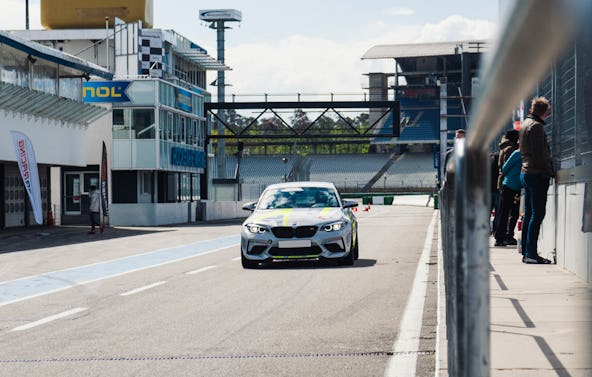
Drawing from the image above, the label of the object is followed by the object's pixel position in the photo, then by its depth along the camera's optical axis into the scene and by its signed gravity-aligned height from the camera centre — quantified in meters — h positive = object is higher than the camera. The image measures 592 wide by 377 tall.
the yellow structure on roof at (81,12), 74.31 +10.68
